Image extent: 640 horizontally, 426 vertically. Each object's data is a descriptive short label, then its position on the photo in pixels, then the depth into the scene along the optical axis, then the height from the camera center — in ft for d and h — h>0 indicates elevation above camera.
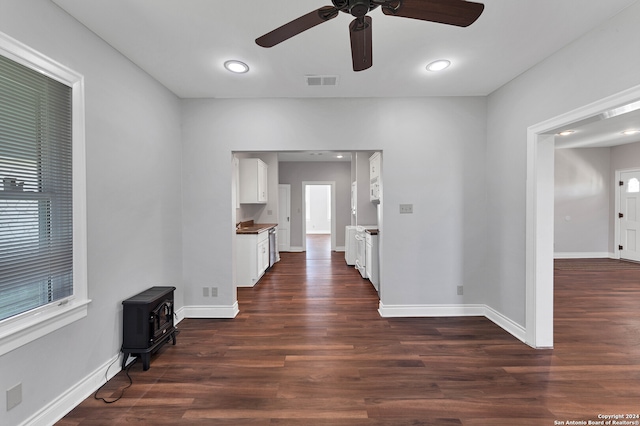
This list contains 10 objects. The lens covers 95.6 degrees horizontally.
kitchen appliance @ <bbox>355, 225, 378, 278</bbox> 17.14 -2.46
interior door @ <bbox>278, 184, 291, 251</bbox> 28.76 -0.68
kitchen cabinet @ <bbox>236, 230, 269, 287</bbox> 15.96 -2.71
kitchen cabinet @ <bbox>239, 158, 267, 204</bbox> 20.15 +2.20
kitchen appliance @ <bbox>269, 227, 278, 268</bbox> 20.21 -2.66
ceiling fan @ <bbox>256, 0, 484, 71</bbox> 4.26 +3.03
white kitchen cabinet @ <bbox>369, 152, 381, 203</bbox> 17.04 +1.95
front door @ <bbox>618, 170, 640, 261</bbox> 20.90 -0.52
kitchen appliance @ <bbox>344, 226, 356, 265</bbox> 20.88 -2.64
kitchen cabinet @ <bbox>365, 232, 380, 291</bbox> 15.02 -2.68
